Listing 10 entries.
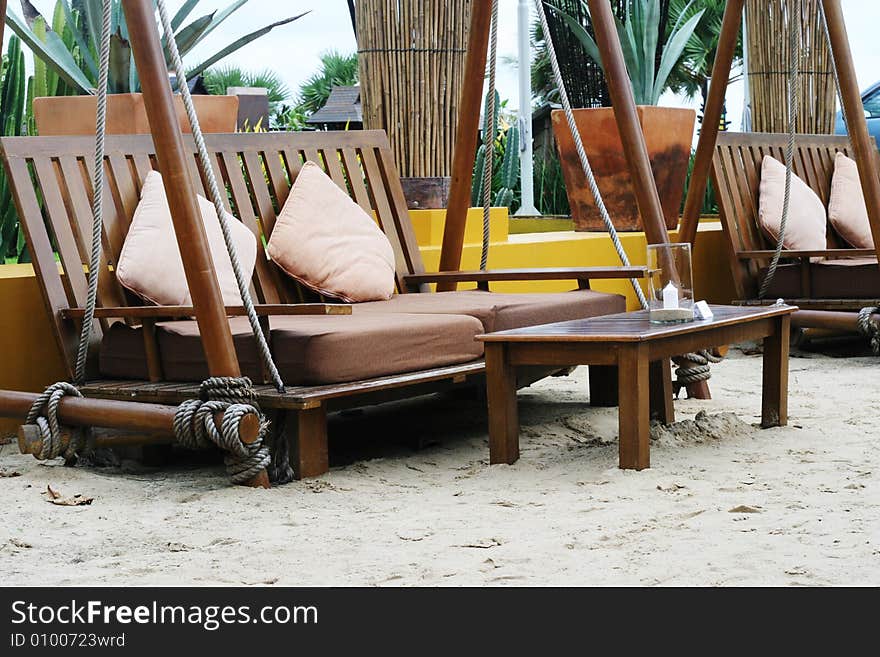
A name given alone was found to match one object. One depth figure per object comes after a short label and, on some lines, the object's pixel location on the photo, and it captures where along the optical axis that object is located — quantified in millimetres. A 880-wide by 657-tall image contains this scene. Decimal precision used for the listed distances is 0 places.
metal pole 10141
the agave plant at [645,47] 8516
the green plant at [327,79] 39531
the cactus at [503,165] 9305
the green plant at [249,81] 38812
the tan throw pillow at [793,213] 6328
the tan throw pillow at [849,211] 6688
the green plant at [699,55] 30969
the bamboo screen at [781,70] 7715
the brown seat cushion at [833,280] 6000
